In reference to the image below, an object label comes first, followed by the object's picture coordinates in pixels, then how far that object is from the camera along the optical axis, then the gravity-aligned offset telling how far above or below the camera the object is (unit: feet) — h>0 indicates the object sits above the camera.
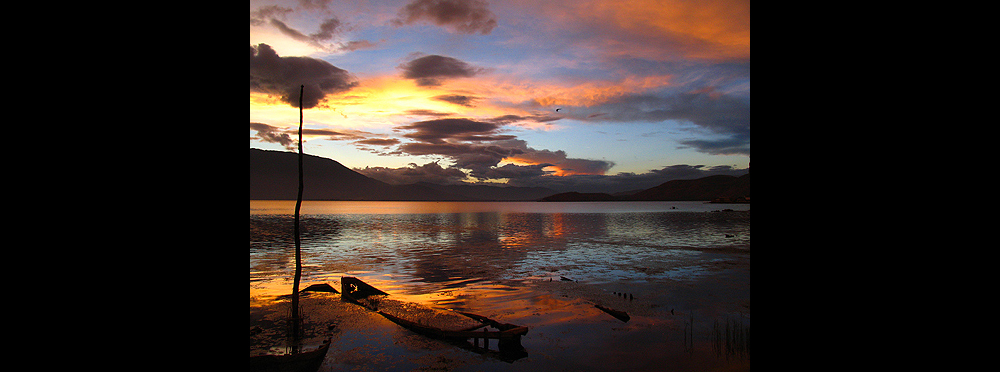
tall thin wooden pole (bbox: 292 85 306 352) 26.32 -6.54
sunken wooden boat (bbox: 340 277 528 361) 24.41 -8.60
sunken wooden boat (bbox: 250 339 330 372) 19.01 -8.06
